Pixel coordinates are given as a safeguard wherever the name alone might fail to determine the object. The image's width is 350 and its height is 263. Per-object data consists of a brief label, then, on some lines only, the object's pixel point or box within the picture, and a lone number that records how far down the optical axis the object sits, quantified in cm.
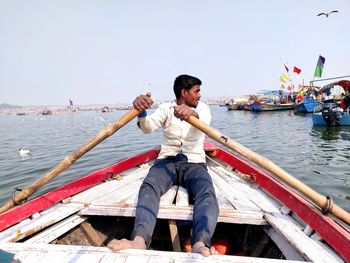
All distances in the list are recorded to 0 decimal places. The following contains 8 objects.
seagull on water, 959
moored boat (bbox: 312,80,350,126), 1311
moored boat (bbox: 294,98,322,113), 2264
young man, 180
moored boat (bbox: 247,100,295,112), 2939
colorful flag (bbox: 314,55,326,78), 2053
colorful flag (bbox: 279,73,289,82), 3209
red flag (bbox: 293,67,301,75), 2602
